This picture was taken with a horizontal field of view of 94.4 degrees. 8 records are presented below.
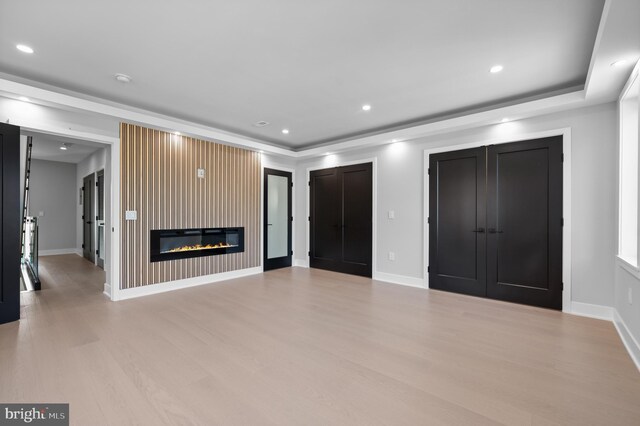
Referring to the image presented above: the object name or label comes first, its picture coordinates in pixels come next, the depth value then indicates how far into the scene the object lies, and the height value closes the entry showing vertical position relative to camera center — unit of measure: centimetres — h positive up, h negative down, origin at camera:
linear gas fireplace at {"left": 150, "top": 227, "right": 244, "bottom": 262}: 459 -52
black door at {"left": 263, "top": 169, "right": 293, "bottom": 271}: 622 -15
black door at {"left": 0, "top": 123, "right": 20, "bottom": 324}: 317 -13
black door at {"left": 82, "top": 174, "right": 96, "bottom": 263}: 701 -13
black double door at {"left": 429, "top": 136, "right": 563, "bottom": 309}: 375 -13
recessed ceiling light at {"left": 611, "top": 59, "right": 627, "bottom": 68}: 248 +127
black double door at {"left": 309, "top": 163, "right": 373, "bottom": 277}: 565 -14
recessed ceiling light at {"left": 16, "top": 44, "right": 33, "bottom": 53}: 263 +148
